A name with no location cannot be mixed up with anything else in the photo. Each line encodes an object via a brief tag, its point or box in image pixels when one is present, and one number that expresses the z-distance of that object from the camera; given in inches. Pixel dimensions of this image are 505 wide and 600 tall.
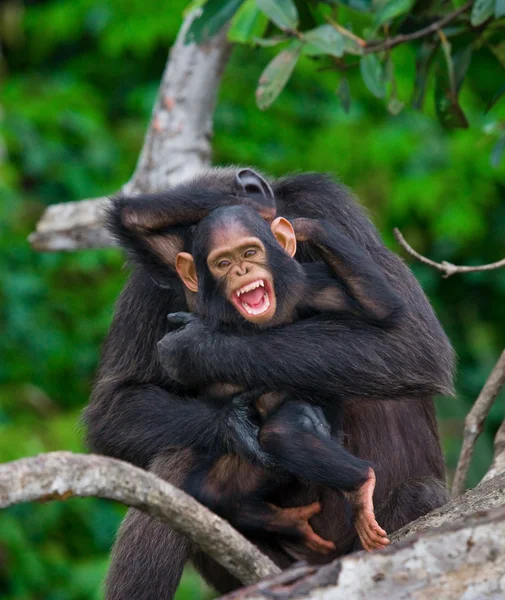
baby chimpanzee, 304.3
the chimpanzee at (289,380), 311.9
